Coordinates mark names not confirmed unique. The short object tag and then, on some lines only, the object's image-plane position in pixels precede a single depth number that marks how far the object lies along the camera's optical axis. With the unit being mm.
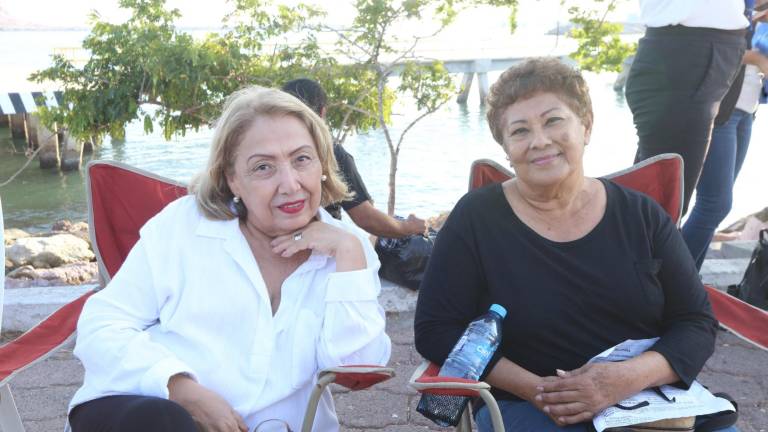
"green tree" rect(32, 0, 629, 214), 6918
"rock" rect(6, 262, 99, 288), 6022
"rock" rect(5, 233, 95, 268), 7773
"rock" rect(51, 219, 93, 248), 9961
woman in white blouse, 2076
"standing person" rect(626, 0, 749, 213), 3102
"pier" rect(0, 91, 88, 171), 14484
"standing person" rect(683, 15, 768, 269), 3521
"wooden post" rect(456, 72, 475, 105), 27173
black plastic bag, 4078
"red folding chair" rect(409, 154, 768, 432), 1881
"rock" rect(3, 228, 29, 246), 10038
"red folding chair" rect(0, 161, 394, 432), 2764
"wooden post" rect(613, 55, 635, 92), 31808
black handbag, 3396
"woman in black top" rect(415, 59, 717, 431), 2148
